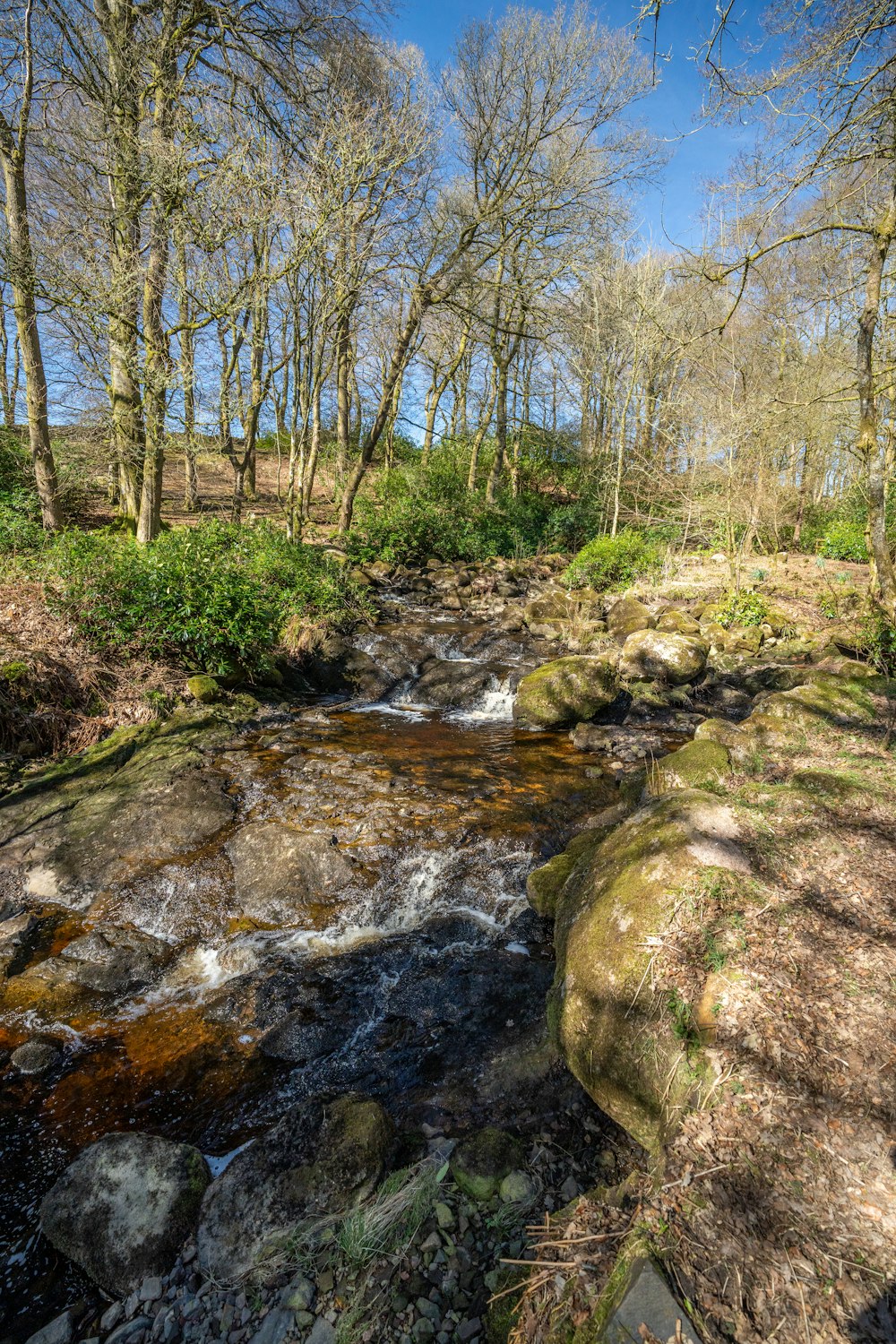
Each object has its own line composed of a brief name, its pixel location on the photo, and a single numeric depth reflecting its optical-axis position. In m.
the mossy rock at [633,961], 2.23
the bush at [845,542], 15.12
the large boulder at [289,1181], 2.25
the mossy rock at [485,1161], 2.31
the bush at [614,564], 15.51
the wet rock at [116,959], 3.84
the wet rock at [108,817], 4.67
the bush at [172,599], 6.78
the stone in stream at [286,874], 4.43
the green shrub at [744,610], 11.45
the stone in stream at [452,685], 9.49
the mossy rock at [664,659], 9.52
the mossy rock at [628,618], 11.77
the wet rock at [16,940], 3.90
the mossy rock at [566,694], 8.26
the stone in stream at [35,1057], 3.22
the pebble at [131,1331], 2.05
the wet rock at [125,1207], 2.26
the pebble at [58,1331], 2.07
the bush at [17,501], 8.10
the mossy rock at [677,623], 11.48
